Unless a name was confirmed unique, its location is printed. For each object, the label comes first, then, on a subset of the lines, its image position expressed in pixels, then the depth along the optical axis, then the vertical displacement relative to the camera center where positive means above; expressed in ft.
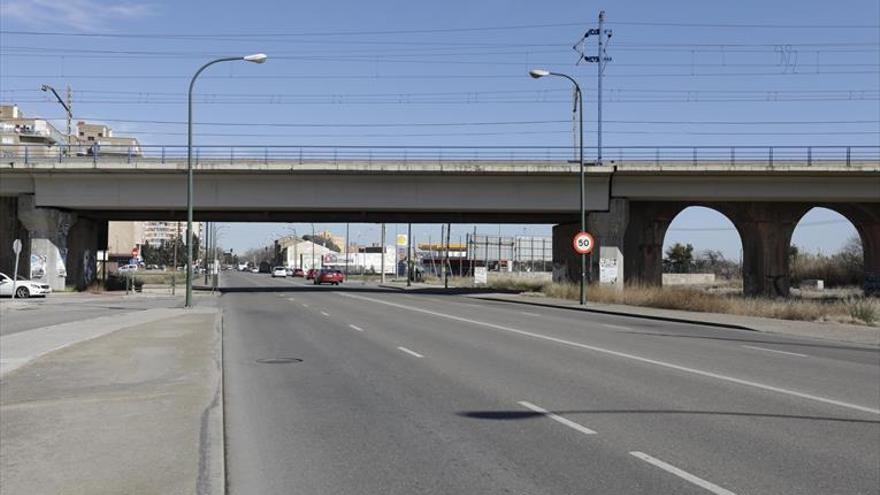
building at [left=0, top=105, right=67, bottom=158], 394.52 +67.67
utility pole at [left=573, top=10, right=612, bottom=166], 152.25 +38.55
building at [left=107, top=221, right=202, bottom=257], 444.43 +11.50
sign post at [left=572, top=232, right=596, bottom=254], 122.21 +2.84
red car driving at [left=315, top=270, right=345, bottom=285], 251.80 -5.36
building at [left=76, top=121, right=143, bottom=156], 514.68 +84.71
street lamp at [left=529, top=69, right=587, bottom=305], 111.96 +19.80
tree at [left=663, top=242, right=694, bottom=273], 426.92 +2.45
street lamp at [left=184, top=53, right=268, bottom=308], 104.38 +5.84
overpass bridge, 147.84 +14.08
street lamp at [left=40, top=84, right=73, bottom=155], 178.19 +36.18
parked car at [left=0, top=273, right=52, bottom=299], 133.59 -5.07
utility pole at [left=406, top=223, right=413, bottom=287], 254.18 -2.08
